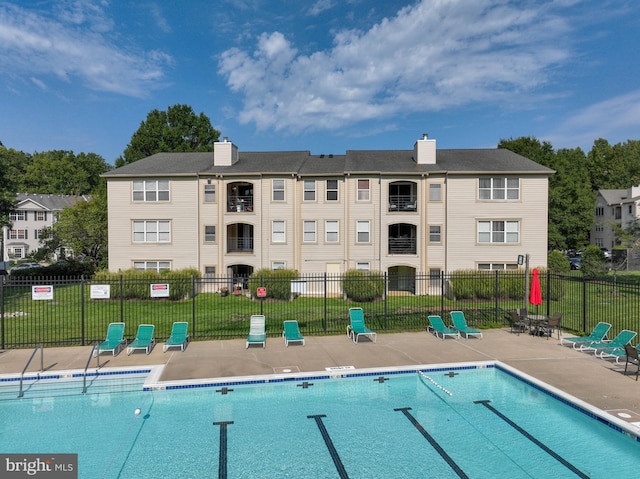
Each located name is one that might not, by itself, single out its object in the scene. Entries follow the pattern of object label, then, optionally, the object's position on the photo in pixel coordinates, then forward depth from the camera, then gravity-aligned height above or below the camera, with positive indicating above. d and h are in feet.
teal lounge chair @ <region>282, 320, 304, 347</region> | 46.32 -11.24
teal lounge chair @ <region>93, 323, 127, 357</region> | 42.14 -11.17
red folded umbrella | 50.35 -6.76
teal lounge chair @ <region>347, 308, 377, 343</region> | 48.34 -11.07
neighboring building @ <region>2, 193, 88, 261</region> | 185.47 +5.38
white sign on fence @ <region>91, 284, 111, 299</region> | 45.39 -6.05
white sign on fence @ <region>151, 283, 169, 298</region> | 46.85 -6.16
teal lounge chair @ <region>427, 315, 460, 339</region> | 50.44 -11.73
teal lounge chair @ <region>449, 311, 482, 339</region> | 50.39 -11.45
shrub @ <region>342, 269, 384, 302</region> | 80.79 -10.55
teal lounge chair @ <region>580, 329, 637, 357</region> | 40.40 -11.02
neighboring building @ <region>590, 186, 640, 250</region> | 171.12 +12.26
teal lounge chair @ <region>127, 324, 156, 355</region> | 42.92 -11.31
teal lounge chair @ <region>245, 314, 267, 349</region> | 45.37 -11.20
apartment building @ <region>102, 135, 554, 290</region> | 89.20 +4.64
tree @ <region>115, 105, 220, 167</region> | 174.91 +46.06
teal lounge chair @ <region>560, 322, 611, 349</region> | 43.75 -10.92
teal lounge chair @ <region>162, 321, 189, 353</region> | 44.01 -11.20
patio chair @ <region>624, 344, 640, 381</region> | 34.06 -9.86
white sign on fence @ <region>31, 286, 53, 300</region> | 43.61 -5.92
